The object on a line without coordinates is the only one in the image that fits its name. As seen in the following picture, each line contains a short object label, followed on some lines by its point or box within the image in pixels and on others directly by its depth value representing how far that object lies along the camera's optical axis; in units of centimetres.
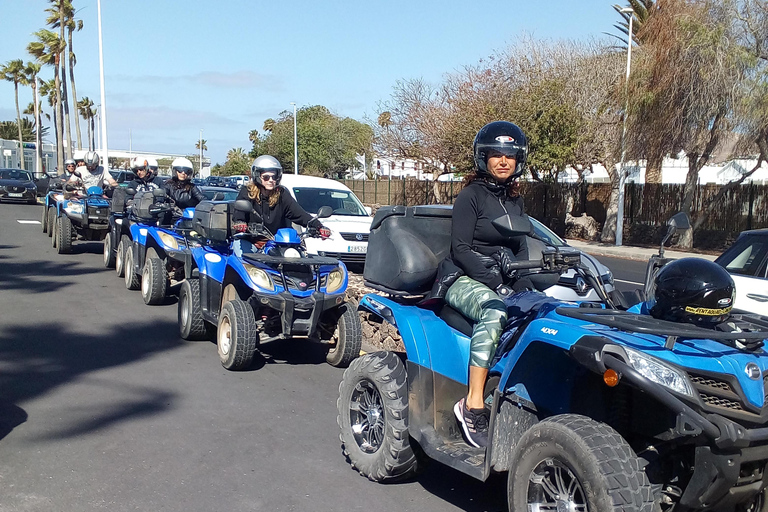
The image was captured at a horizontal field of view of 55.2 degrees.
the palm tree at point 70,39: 4856
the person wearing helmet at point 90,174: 1675
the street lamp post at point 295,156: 5256
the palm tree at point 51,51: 4949
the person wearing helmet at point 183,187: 1181
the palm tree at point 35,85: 7025
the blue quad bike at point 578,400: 302
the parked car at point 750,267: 666
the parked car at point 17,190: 3566
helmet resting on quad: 336
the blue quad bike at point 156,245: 1081
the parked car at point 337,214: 1395
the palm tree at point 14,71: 7538
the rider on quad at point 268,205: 816
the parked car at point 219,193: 1546
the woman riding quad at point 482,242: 422
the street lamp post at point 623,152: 2295
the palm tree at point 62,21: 4775
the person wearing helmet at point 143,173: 1358
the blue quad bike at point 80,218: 1543
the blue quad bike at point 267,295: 729
